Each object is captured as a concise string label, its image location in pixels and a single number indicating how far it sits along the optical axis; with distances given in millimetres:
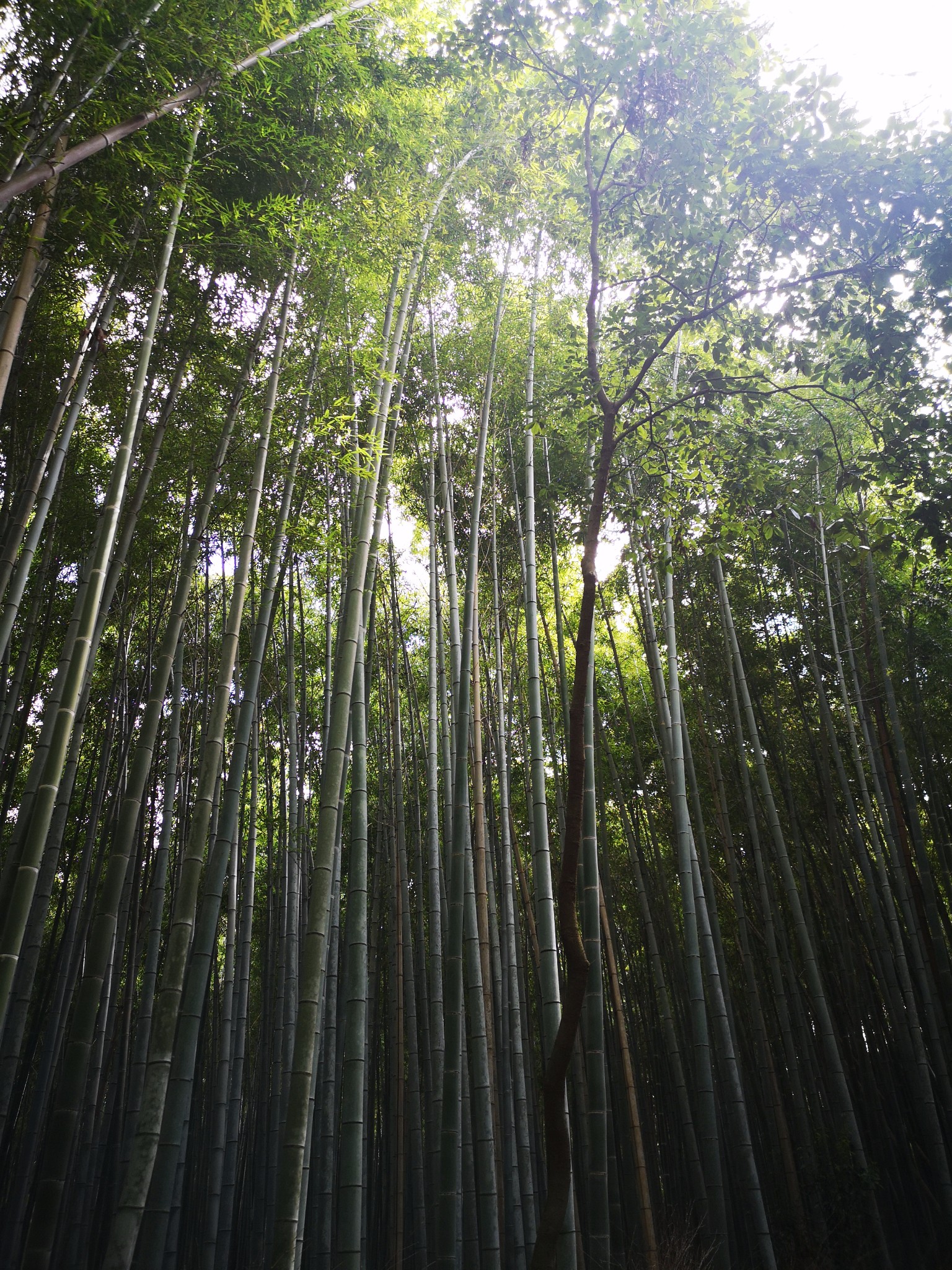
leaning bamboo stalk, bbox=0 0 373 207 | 2135
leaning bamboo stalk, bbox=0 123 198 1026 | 2240
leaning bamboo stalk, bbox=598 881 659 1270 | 3297
